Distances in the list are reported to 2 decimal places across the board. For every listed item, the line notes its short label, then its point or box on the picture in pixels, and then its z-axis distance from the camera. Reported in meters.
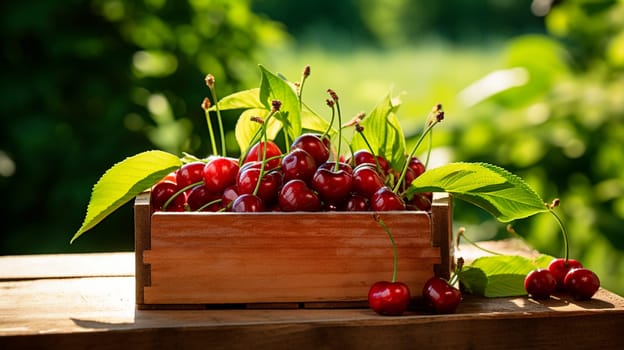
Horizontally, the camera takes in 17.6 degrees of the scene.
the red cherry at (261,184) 1.28
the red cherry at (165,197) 1.31
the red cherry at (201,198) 1.30
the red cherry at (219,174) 1.30
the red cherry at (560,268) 1.32
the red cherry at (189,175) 1.31
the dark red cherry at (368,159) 1.33
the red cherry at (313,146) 1.30
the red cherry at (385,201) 1.27
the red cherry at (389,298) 1.24
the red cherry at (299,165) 1.28
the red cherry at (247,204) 1.26
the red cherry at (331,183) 1.27
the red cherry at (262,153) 1.32
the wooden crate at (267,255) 1.26
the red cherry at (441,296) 1.24
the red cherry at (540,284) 1.29
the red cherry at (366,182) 1.29
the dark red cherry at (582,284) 1.29
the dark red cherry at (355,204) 1.28
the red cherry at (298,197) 1.26
